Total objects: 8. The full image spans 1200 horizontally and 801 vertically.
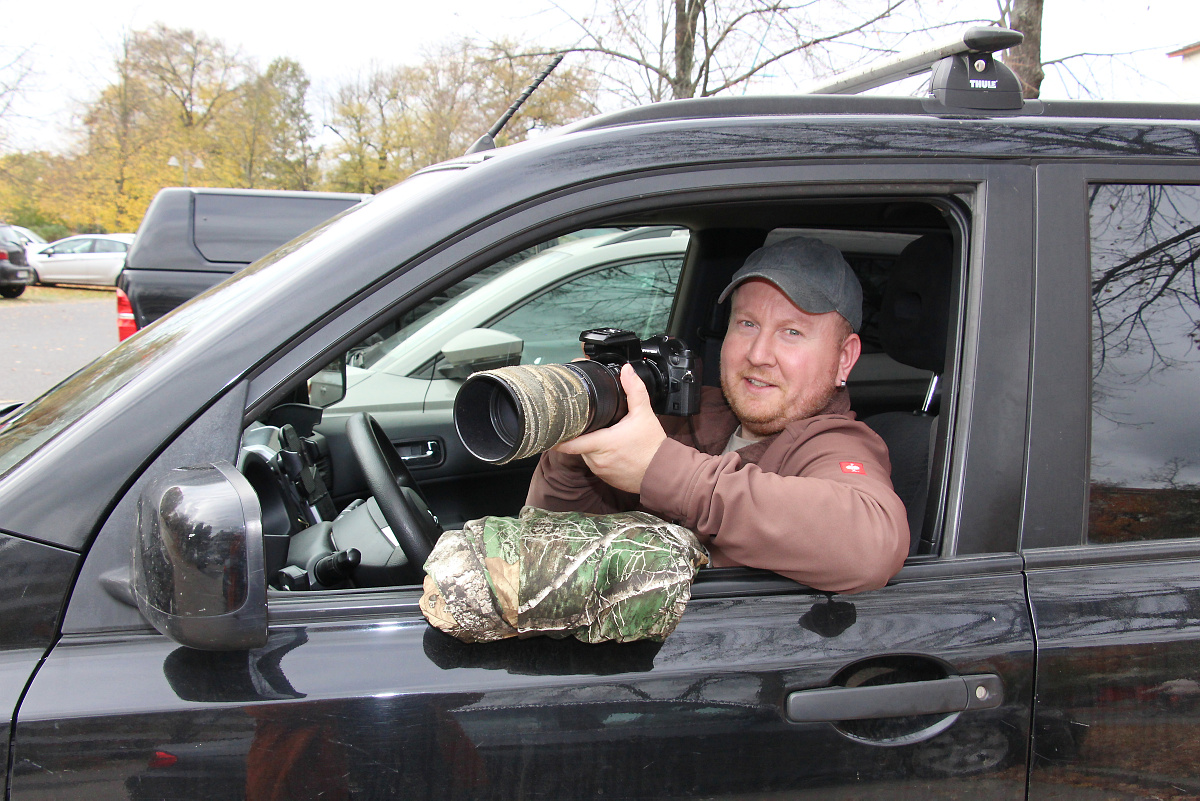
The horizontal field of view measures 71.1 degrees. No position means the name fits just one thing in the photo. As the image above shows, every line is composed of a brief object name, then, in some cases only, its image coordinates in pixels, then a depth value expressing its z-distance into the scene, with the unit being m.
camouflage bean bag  1.02
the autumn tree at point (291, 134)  35.94
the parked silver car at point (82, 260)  20.17
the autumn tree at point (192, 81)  32.69
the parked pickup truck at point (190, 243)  4.41
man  1.12
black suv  0.97
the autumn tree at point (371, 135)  35.16
